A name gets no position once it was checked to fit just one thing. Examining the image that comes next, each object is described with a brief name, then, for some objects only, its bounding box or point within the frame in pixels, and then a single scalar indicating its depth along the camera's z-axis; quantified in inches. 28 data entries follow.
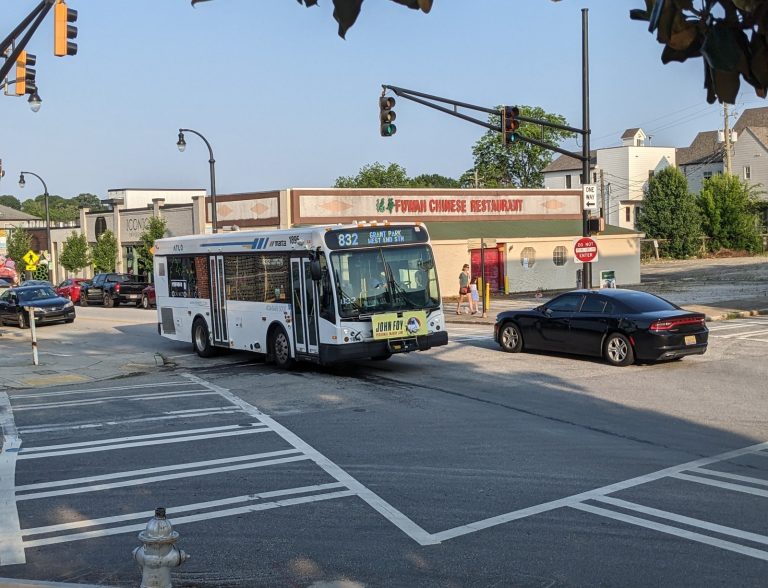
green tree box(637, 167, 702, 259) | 2819.9
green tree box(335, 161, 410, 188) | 4347.9
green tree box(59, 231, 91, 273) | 2388.0
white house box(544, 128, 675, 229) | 3595.0
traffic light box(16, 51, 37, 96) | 754.8
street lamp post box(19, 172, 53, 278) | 2393.9
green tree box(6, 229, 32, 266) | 2790.4
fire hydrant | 208.5
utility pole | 2689.5
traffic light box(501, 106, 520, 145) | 987.9
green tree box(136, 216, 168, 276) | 1969.7
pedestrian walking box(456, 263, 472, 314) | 1264.8
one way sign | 1015.6
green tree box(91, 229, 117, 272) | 2223.2
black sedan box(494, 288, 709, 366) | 682.2
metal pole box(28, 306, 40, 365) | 876.0
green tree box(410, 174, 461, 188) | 5324.3
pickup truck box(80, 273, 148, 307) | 1811.0
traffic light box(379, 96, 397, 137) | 955.3
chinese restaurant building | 1649.0
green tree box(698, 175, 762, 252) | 2839.6
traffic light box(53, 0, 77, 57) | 629.0
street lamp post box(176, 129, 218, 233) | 1564.0
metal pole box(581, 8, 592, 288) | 993.5
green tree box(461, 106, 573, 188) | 3794.3
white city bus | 678.5
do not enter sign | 986.1
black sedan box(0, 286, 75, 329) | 1359.5
